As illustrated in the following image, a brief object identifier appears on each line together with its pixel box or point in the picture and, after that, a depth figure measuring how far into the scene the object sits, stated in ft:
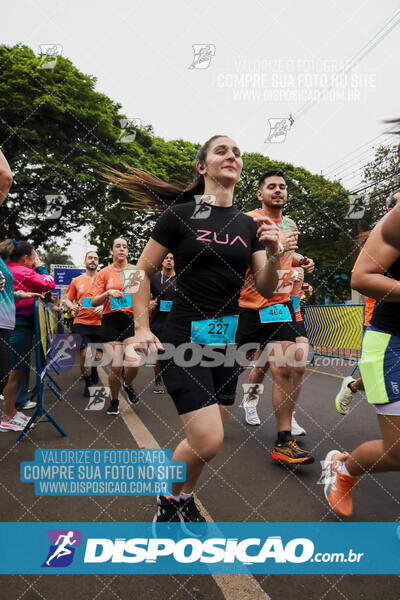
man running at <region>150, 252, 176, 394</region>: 21.33
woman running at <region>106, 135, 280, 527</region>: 6.83
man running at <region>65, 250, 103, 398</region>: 22.95
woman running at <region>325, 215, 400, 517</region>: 6.92
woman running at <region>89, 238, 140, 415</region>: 17.21
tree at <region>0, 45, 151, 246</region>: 56.29
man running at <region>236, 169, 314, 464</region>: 11.75
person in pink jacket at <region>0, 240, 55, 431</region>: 14.73
